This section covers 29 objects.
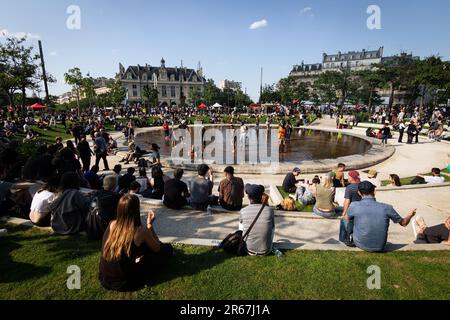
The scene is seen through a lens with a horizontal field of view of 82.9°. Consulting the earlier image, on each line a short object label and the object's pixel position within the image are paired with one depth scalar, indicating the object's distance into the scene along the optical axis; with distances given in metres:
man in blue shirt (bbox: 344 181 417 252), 4.49
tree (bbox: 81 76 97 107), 44.87
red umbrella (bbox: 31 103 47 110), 30.22
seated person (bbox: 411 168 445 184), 9.82
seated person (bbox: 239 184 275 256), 4.37
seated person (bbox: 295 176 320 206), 8.03
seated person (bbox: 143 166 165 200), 8.07
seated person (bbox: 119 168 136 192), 7.59
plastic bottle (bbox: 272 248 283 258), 4.58
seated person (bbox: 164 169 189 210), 7.00
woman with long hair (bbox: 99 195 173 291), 3.41
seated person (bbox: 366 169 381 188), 8.81
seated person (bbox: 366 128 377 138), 23.61
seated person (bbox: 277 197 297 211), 7.39
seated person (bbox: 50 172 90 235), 5.02
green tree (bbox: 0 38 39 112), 24.33
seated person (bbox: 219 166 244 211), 7.02
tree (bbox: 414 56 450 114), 37.62
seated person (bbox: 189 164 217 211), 6.95
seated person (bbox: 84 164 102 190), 8.41
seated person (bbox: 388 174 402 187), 9.36
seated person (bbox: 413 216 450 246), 5.20
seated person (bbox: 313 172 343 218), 6.76
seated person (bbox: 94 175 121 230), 4.71
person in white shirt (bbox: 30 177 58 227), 5.33
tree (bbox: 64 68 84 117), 38.09
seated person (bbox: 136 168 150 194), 8.55
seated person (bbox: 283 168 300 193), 9.16
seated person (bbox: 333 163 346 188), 9.25
